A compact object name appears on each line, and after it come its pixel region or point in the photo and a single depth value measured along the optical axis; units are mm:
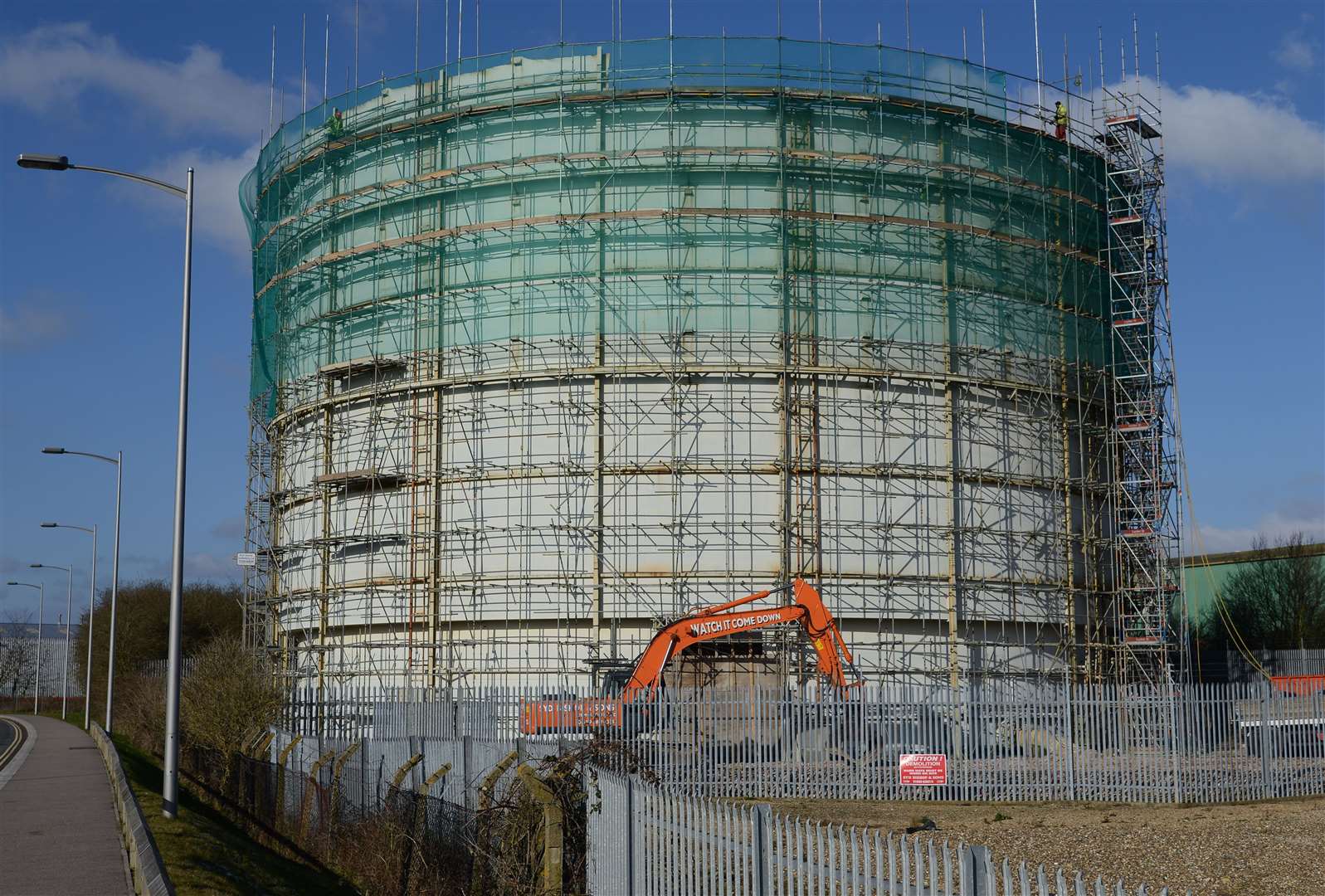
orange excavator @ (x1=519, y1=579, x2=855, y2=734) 28141
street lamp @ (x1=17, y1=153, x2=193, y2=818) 17609
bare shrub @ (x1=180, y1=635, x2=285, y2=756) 30875
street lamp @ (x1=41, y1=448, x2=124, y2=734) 35812
